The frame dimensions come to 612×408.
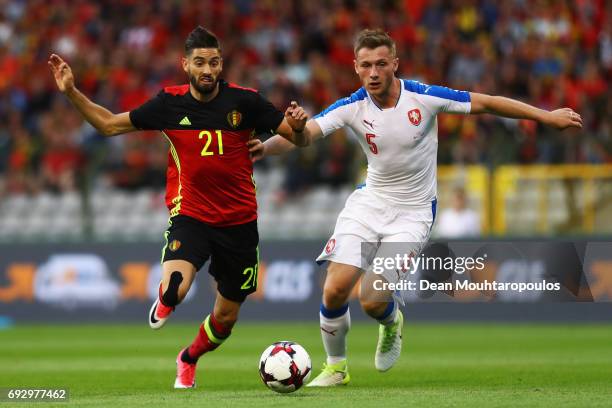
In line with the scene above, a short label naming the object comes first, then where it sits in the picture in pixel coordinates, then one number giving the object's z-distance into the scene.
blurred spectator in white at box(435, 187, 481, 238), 34.62
